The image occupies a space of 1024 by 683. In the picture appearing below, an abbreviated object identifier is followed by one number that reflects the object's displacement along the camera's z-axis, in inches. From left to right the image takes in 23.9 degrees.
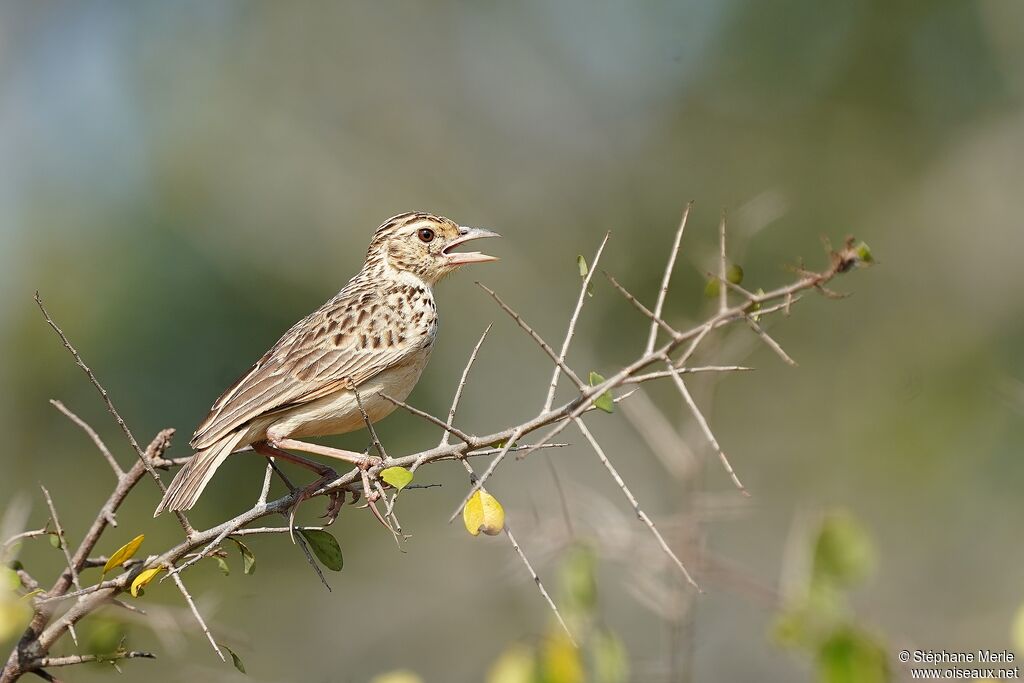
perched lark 418.9
